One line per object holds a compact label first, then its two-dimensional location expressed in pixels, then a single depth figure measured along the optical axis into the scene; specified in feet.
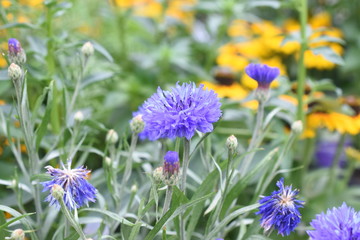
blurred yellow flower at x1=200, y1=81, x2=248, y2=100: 4.07
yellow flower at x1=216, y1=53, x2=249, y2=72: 4.56
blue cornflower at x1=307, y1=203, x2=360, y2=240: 2.76
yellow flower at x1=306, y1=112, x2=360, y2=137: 3.75
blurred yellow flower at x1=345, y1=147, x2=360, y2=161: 3.84
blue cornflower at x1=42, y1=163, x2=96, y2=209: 2.80
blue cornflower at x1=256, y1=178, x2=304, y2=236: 2.85
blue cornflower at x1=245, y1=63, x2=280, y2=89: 3.06
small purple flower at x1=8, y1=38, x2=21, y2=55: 2.99
